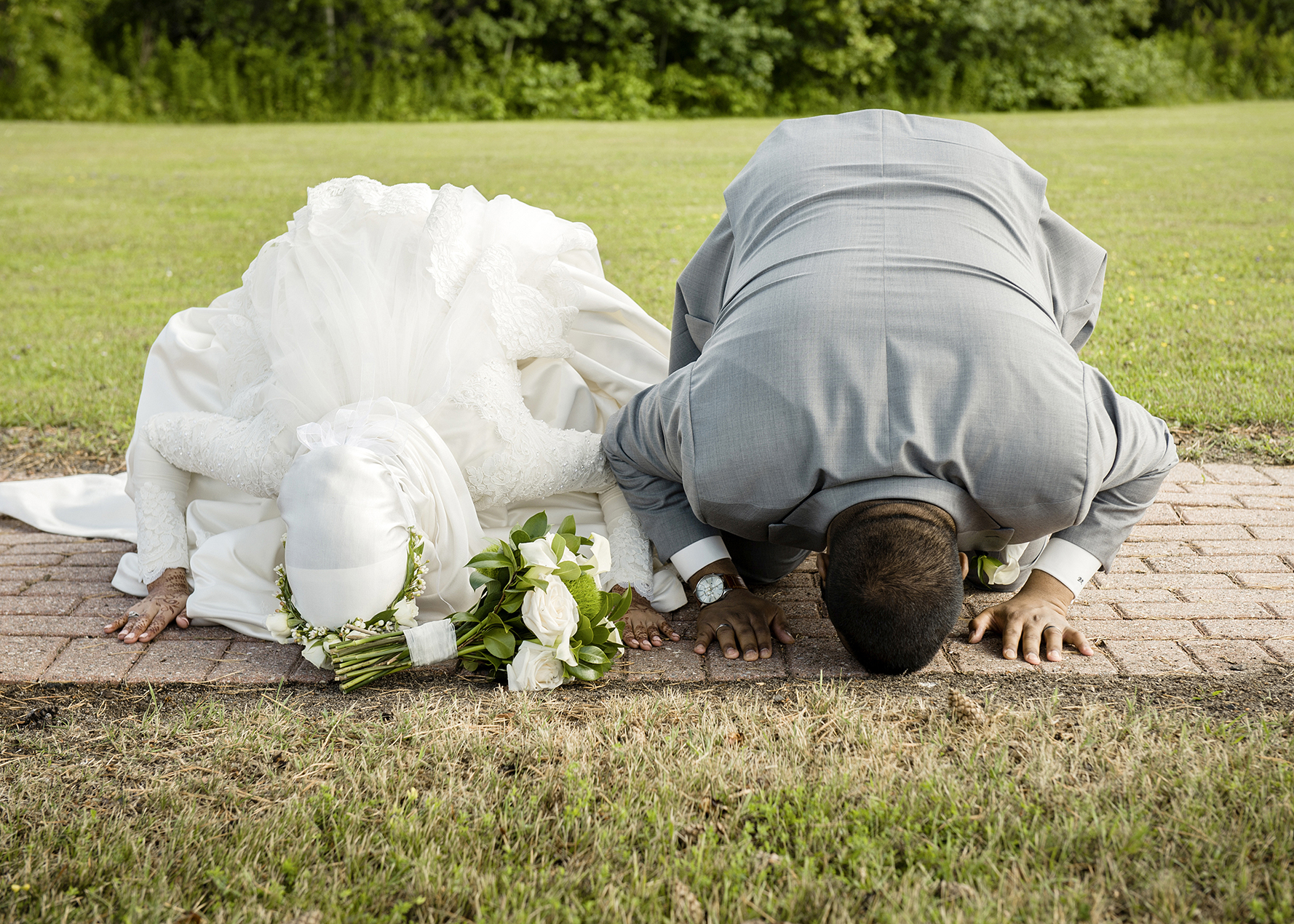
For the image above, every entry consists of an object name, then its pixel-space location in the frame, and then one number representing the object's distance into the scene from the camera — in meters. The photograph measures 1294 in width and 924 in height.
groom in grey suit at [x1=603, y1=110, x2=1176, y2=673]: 2.66
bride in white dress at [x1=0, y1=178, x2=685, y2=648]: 3.30
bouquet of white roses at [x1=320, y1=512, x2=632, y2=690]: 2.86
